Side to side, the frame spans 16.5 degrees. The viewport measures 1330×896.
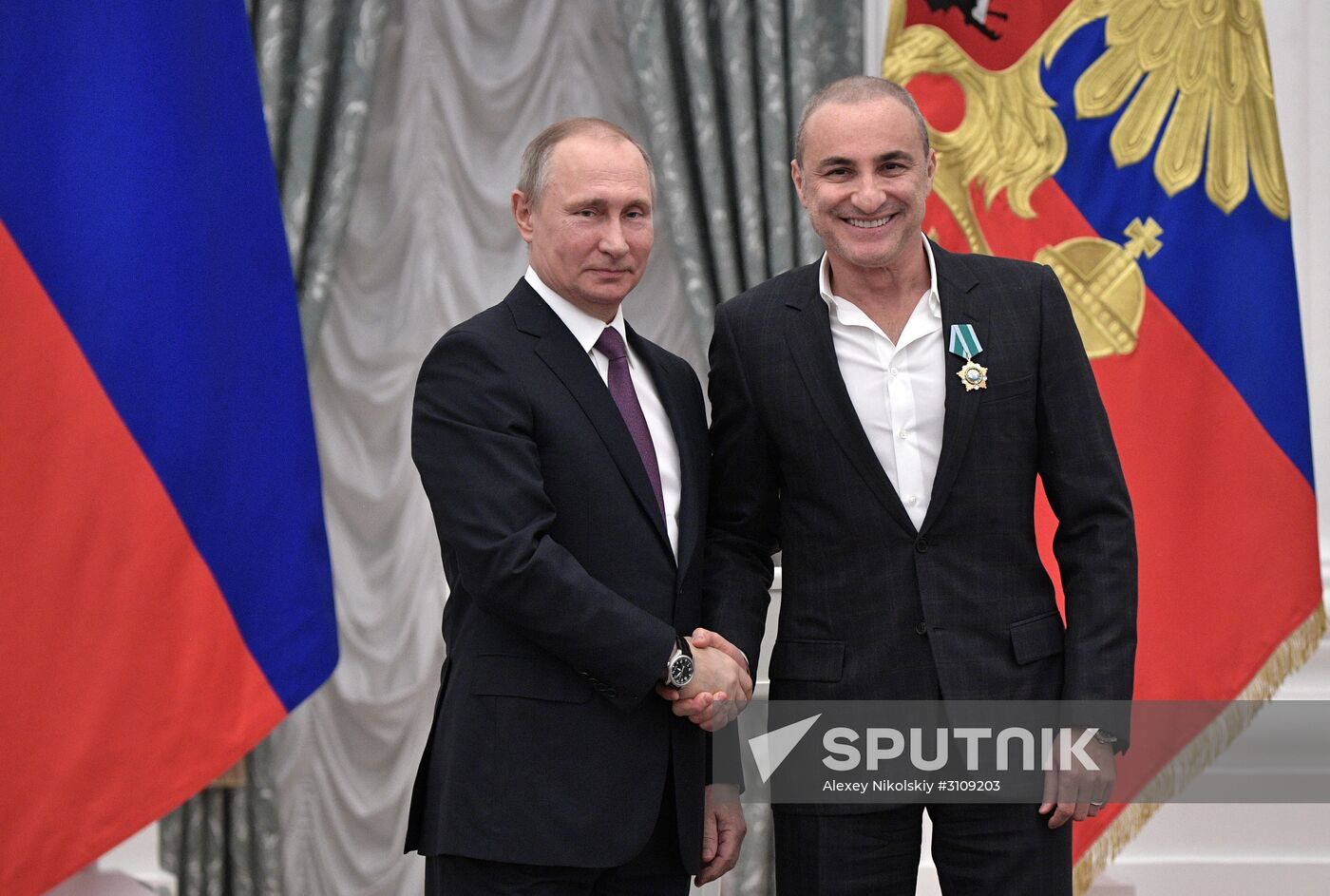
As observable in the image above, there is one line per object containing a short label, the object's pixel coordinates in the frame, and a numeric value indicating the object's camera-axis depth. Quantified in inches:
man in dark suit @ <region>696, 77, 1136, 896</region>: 226.1
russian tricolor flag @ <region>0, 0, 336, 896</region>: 249.4
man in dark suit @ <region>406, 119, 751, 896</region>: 222.4
